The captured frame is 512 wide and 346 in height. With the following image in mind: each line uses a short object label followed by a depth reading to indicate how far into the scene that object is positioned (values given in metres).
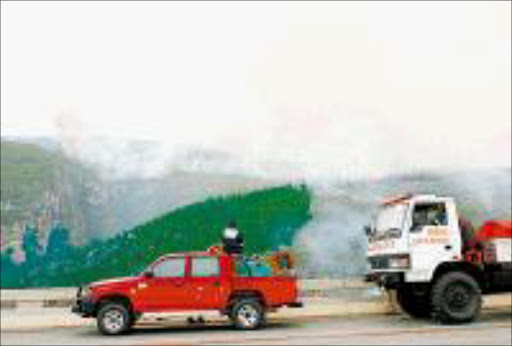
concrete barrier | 20.62
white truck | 17.58
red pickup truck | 17.02
